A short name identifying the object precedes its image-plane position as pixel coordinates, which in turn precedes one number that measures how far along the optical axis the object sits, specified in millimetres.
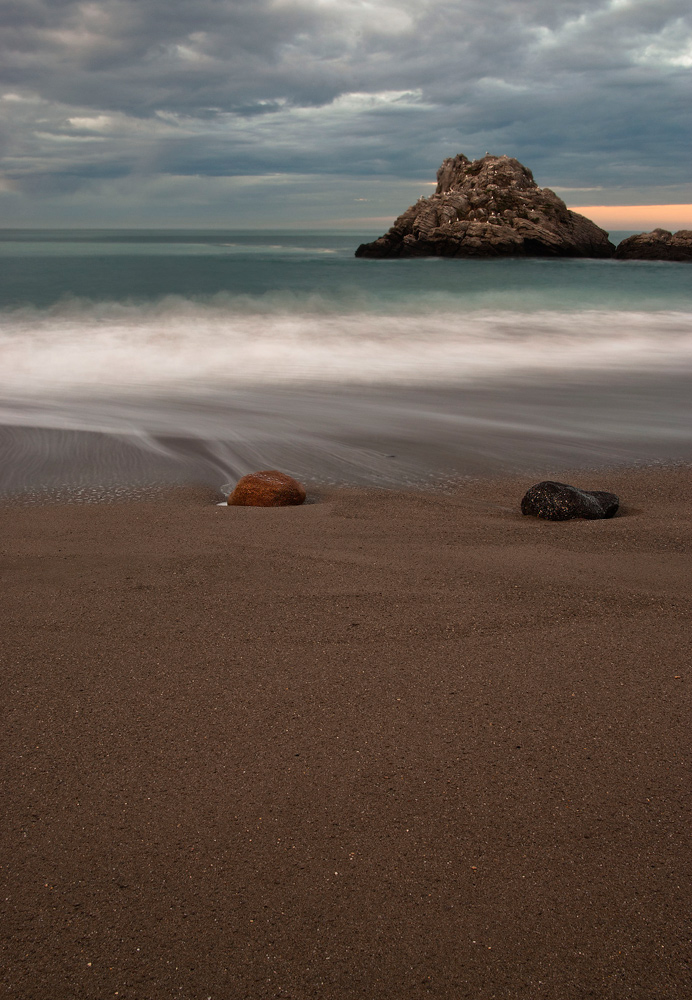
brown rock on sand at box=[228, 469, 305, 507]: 4207
